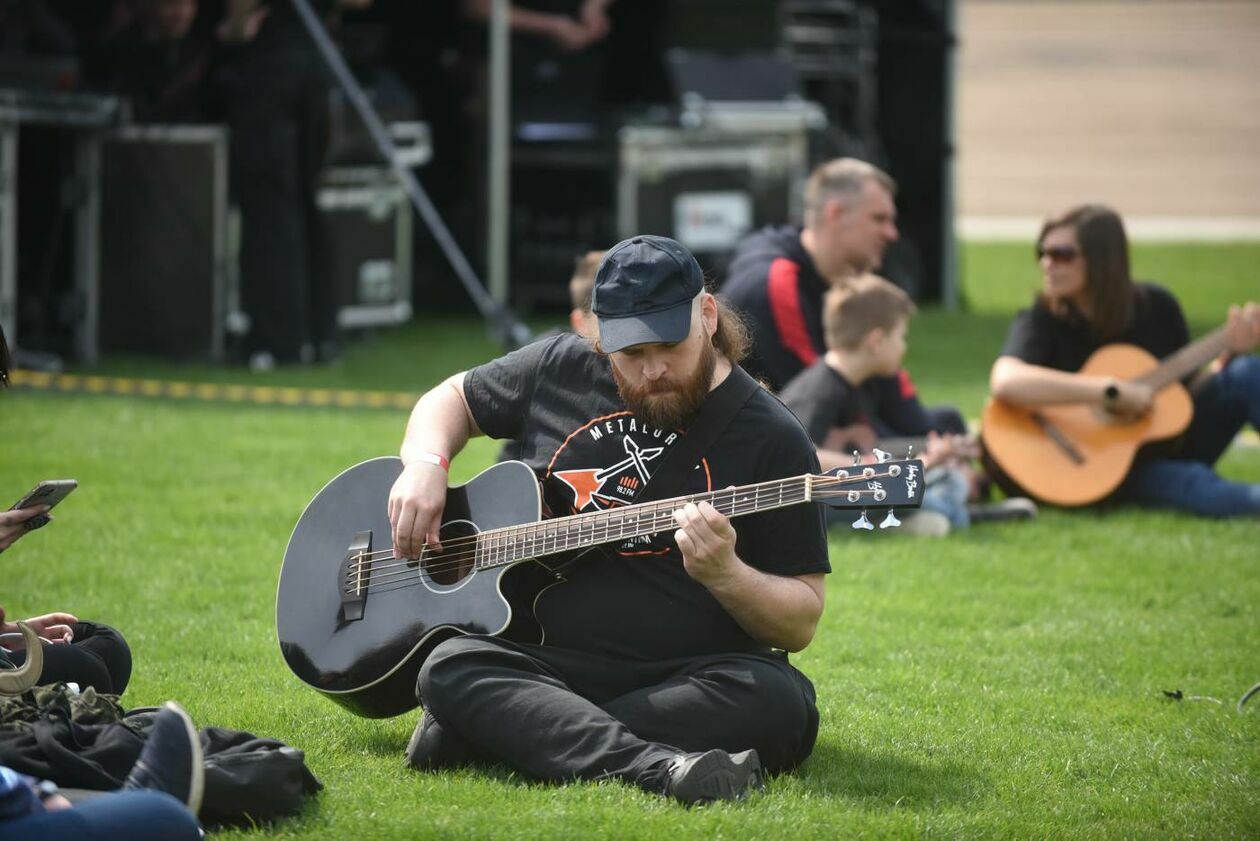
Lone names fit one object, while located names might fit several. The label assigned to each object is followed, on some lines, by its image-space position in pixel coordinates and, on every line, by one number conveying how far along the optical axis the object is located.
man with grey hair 15.28
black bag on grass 7.88
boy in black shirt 14.65
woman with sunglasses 15.71
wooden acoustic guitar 15.86
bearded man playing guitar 8.59
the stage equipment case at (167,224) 22.50
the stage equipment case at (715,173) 27.69
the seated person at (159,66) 23.34
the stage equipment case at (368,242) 24.20
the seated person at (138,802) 6.85
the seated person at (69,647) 8.34
